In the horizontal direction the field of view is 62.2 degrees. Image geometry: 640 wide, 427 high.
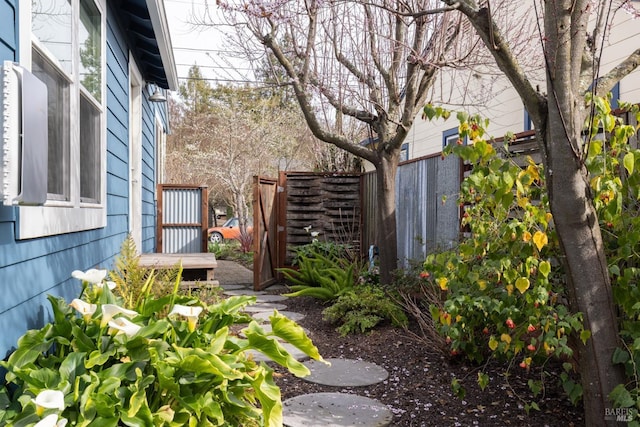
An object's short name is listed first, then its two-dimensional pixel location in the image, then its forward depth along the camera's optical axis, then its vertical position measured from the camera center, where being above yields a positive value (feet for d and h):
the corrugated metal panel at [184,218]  28.94 -0.23
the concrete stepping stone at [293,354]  13.26 -3.66
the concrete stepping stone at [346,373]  11.82 -3.76
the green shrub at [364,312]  15.52 -3.05
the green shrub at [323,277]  20.01 -2.65
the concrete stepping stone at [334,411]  9.51 -3.78
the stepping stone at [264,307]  19.53 -3.62
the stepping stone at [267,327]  16.16 -3.58
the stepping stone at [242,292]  23.76 -3.66
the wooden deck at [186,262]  17.56 -1.68
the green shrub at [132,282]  10.30 -1.43
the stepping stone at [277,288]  25.54 -3.68
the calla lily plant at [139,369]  5.87 -1.90
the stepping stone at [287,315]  18.28 -3.64
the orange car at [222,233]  59.57 -2.23
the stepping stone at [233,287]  25.70 -3.70
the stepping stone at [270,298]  22.34 -3.68
